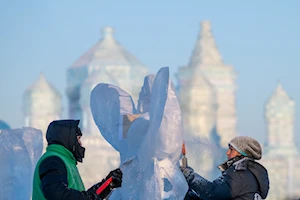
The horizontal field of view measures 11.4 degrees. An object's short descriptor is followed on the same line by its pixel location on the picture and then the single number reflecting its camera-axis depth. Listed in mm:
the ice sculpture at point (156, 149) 8614
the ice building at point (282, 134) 114587
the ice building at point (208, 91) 112511
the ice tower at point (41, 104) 110834
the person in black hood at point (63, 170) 6892
